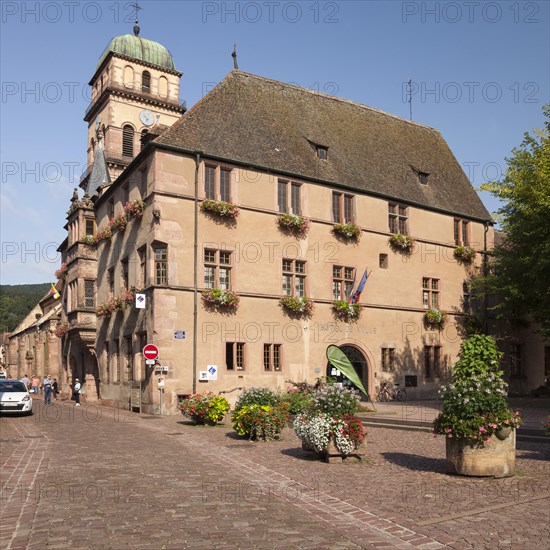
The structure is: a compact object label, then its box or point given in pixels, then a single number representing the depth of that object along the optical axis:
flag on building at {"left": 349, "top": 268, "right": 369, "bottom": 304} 31.03
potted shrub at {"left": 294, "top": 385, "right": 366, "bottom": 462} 12.49
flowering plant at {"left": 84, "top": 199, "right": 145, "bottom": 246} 28.14
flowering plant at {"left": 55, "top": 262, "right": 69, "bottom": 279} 40.91
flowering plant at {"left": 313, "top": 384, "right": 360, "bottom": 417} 12.62
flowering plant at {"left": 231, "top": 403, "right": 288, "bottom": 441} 16.45
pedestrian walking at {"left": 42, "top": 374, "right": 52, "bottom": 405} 36.25
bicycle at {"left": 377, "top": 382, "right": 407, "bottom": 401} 32.06
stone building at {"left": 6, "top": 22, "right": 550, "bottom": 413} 26.84
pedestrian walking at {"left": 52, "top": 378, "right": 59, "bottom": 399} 47.89
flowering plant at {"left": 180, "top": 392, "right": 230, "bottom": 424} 20.06
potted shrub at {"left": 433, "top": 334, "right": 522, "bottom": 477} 10.59
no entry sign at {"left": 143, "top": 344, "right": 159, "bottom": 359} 24.03
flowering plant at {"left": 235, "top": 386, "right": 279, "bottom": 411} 17.67
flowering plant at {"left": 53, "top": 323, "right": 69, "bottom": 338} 37.33
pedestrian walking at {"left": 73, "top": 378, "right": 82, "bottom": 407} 33.34
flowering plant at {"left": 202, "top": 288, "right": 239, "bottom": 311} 26.75
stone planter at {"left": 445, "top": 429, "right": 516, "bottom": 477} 10.61
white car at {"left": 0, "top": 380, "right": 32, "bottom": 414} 24.64
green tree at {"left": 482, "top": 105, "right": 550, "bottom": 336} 26.12
